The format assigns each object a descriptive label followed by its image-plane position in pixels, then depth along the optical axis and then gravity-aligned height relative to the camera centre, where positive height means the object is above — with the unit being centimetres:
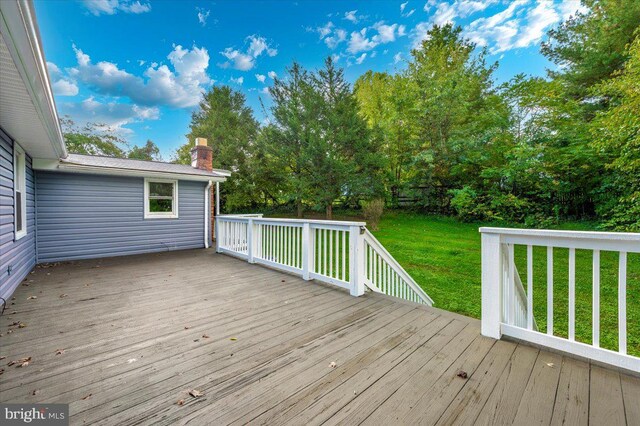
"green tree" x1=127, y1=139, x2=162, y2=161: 2365 +581
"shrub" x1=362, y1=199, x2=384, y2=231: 1097 -5
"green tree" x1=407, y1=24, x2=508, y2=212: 1109 +406
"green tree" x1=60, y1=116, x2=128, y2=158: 1666 +506
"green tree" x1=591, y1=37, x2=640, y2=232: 561 +169
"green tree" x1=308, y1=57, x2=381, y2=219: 1114 +274
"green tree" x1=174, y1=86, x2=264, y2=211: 1336 +445
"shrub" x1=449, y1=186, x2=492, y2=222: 1049 +23
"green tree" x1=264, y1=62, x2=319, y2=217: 1135 +379
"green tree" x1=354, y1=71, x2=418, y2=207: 1256 +388
